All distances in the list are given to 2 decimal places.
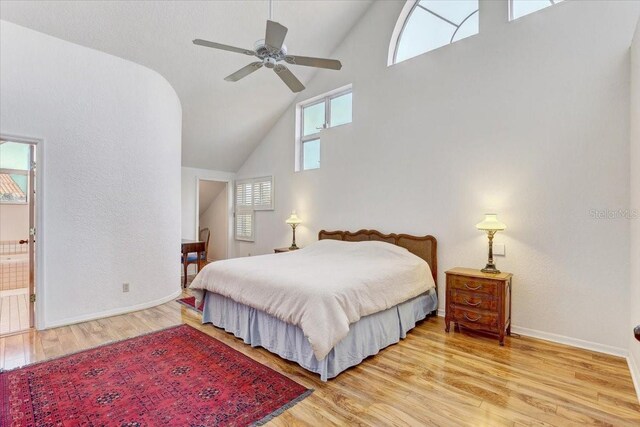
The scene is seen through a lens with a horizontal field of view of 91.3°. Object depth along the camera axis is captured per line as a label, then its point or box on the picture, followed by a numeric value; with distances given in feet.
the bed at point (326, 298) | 8.11
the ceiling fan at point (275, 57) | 8.01
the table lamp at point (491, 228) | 10.82
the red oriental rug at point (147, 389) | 6.52
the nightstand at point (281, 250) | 18.52
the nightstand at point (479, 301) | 10.20
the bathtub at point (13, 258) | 18.49
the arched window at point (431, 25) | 13.03
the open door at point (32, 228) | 11.35
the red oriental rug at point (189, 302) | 14.08
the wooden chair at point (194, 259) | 18.41
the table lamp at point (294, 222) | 18.63
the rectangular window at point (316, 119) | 17.54
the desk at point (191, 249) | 18.04
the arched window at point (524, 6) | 11.12
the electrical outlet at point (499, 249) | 11.55
